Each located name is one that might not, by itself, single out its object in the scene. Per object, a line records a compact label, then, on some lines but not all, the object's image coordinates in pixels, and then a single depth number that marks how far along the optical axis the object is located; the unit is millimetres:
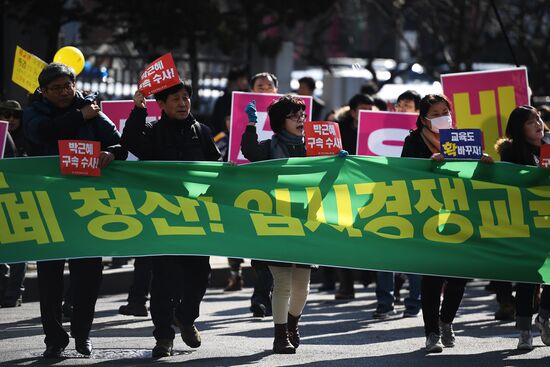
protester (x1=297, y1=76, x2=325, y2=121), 27172
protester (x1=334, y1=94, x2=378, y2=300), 25141
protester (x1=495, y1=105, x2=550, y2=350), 18109
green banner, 17141
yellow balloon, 20734
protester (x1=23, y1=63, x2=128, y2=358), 16734
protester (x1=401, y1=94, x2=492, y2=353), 17516
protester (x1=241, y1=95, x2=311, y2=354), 17281
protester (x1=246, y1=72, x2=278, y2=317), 22094
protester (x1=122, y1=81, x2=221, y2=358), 16922
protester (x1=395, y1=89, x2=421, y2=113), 24516
